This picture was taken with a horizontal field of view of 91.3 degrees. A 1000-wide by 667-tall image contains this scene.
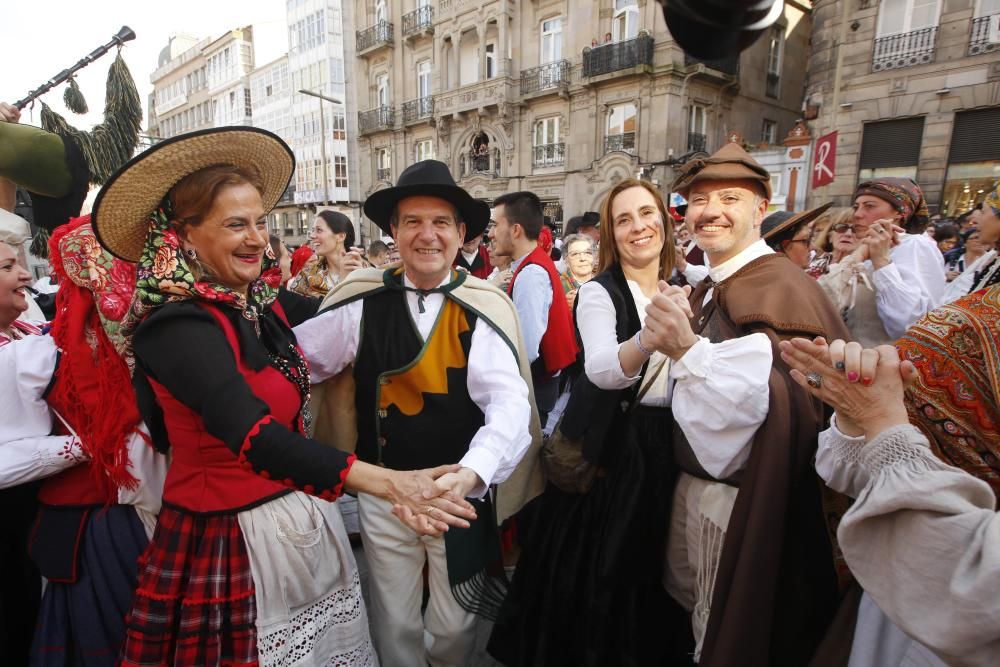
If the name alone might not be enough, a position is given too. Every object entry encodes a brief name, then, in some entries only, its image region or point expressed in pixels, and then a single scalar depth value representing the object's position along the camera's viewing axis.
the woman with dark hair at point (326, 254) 4.77
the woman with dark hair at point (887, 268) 3.11
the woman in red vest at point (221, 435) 1.41
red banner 9.83
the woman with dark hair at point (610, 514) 1.98
